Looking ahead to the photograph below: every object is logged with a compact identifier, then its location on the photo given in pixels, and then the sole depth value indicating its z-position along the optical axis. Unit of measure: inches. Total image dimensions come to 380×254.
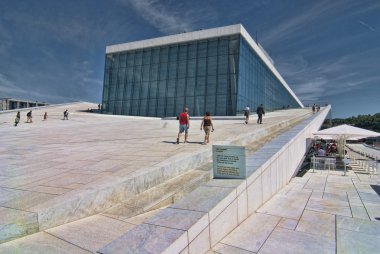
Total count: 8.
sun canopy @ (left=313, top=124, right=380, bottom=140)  581.0
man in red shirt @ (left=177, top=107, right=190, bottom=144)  430.9
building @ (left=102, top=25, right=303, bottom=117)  1364.4
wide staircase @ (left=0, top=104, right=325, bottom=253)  138.0
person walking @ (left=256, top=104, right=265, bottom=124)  764.0
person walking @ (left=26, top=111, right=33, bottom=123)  1035.3
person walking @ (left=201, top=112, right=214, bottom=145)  406.9
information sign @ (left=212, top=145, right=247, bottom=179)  192.4
